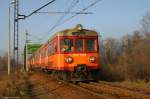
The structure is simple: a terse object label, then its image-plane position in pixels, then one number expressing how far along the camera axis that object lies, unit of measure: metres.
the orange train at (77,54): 21.82
